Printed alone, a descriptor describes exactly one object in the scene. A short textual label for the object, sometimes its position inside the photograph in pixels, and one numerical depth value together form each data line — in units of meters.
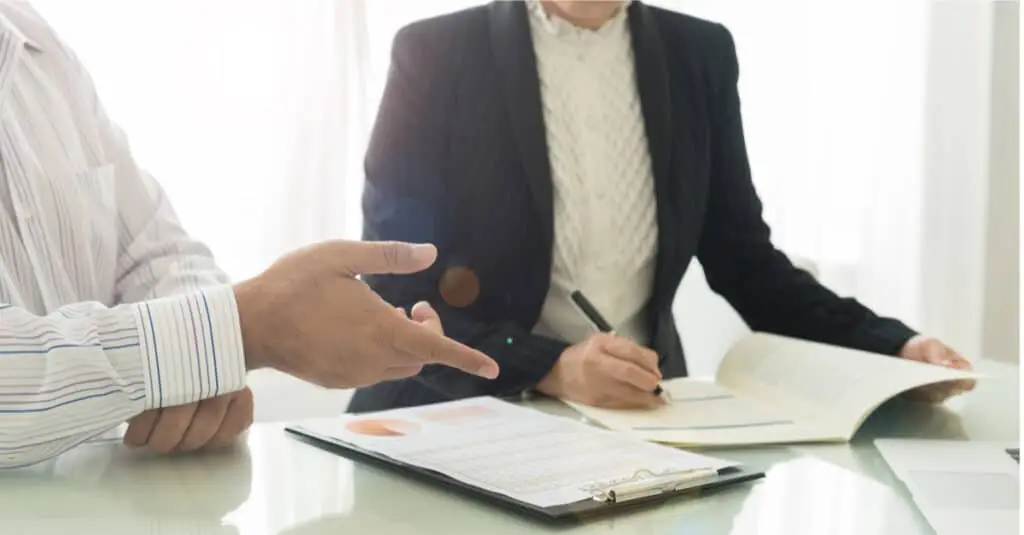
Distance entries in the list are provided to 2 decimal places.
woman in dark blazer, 1.13
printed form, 0.62
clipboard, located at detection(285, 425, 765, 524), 0.57
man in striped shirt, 0.63
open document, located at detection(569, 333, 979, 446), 0.81
